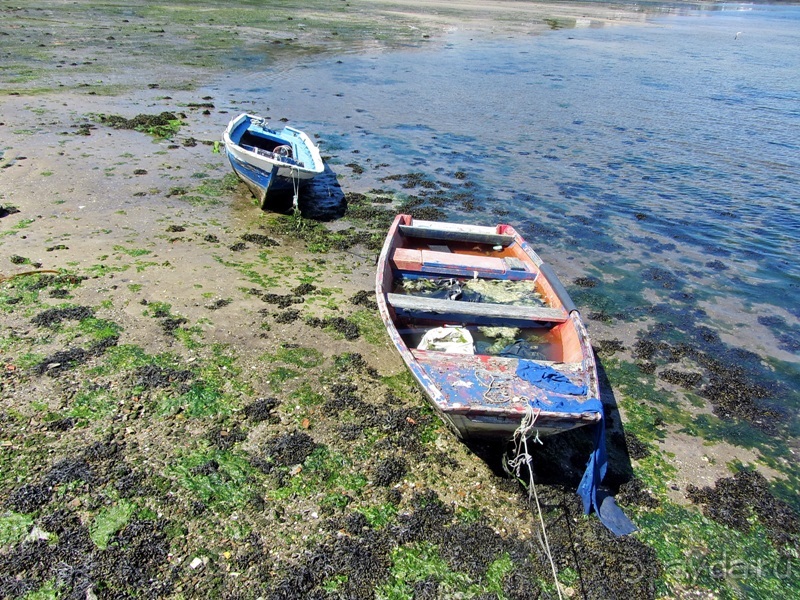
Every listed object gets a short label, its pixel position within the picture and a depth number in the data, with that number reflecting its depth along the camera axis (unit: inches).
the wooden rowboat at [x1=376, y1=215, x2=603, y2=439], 235.9
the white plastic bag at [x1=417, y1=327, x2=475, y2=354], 295.3
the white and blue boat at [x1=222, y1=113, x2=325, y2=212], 497.0
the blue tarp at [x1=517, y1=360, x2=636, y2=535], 240.4
